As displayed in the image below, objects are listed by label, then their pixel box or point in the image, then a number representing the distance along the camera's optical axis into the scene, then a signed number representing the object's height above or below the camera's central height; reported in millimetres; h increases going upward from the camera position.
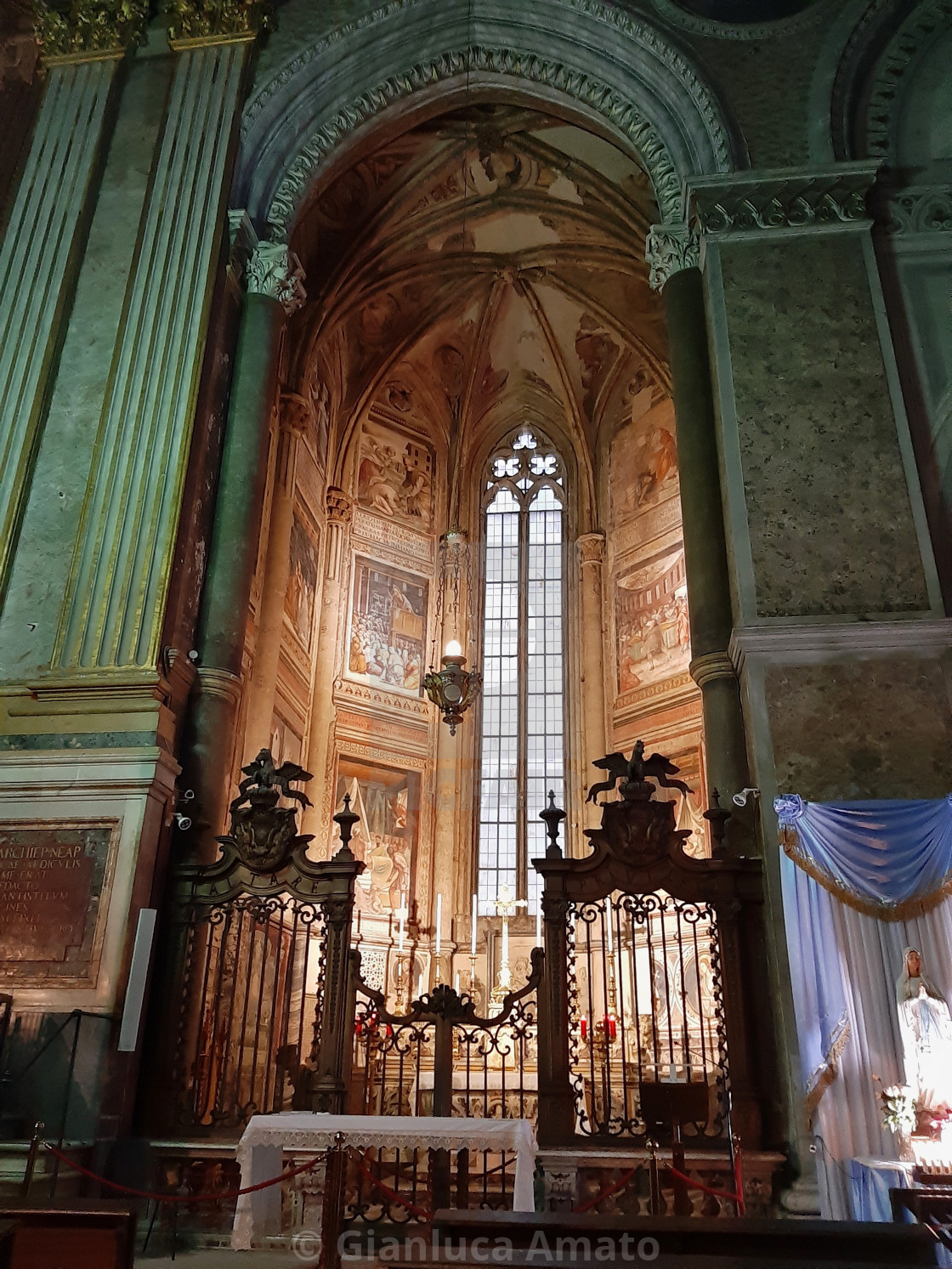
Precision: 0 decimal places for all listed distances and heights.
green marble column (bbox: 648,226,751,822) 9203 +5216
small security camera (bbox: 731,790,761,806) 8680 +2198
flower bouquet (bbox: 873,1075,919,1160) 6629 -187
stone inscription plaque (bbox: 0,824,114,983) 7891 +1221
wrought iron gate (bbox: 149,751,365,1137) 7984 +878
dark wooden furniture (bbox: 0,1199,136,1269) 3623 -548
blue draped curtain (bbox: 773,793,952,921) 7637 +1623
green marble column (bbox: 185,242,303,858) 9484 +5140
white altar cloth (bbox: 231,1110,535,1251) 6277 -362
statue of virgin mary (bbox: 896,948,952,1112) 6770 +293
